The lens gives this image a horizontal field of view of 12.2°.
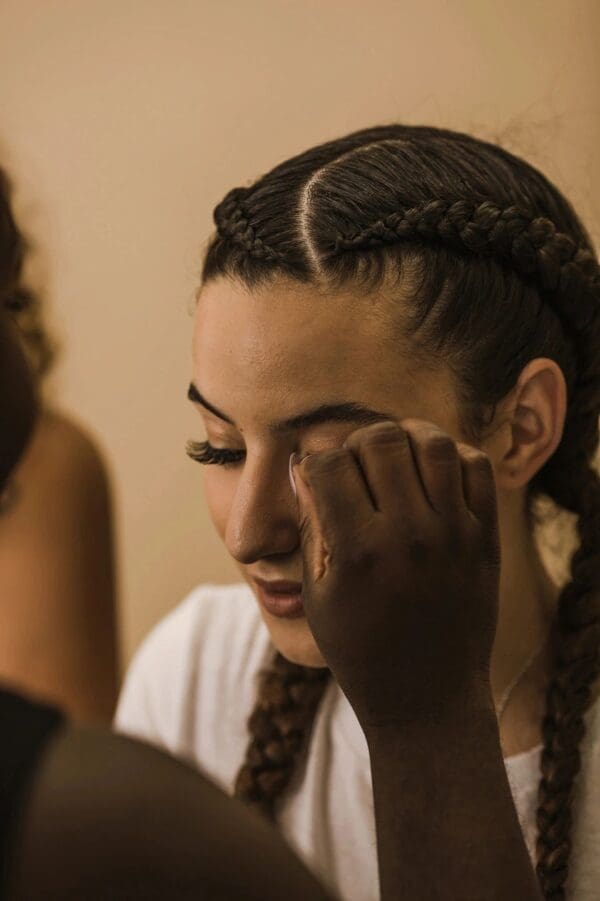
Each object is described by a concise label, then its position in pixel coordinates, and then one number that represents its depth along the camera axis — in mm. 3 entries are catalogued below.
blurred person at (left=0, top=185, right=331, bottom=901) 802
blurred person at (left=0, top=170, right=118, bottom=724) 1407
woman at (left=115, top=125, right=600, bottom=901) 1089
